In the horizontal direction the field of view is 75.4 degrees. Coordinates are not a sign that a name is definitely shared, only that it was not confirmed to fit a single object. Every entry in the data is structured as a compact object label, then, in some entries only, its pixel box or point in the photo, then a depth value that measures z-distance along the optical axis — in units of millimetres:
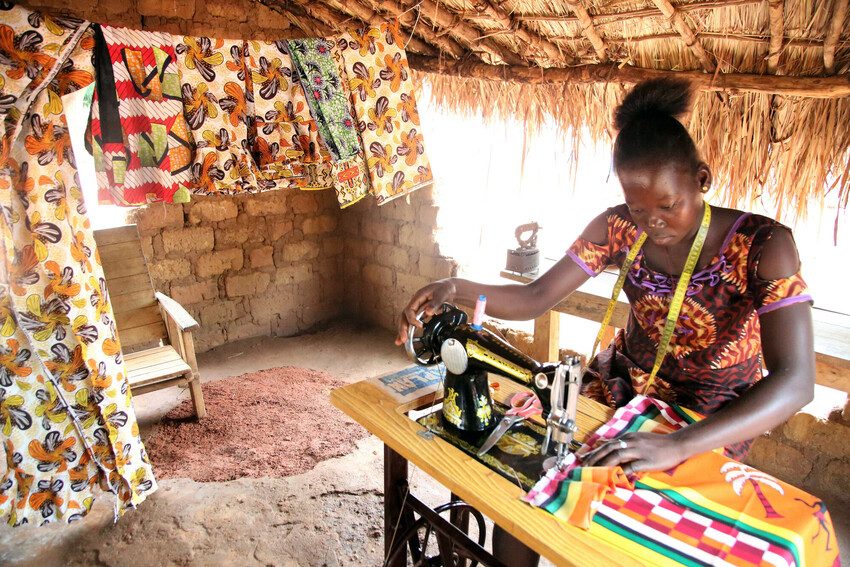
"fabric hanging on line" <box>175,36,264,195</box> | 2543
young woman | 1405
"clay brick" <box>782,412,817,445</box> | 2785
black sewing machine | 1437
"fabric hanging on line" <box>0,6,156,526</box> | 2035
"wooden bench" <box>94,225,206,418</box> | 3303
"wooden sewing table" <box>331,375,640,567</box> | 1120
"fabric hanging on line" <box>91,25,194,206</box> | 2312
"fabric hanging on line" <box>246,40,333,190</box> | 2725
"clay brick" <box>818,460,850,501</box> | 2734
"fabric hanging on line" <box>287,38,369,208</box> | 2766
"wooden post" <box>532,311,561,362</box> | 3301
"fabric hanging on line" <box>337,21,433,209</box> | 2861
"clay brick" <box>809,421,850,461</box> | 2701
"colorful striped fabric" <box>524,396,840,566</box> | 1093
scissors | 1481
